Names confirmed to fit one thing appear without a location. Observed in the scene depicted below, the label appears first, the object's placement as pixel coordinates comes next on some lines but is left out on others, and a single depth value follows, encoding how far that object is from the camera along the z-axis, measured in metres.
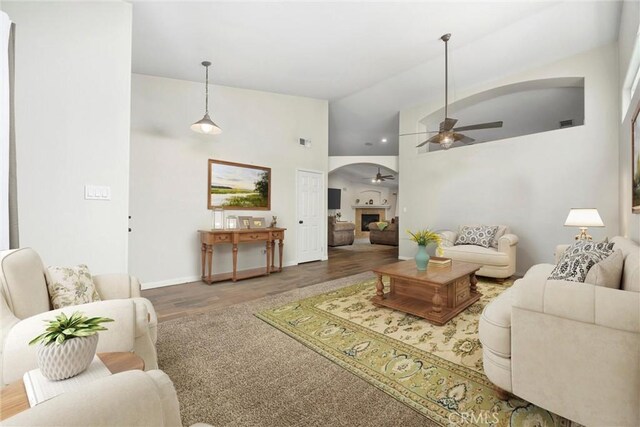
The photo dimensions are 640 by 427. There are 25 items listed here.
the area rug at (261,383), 1.46
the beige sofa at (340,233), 8.88
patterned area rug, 1.50
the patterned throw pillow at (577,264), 1.65
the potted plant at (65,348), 0.90
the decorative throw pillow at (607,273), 1.41
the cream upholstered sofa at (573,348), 1.20
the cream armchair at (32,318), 1.13
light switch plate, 2.33
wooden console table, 4.17
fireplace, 12.00
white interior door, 5.77
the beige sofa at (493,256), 4.03
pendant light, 3.65
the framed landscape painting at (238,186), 4.56
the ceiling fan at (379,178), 9.45
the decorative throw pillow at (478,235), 4.51
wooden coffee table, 2.66
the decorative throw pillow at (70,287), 1.62
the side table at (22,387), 0.80
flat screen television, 10.73
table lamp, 3.26
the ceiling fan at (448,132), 3.60
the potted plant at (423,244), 3.02
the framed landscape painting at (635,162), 2.37
